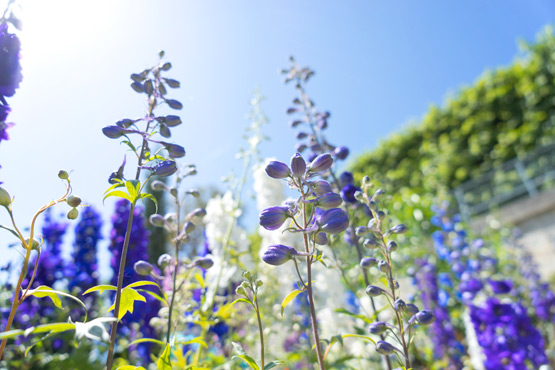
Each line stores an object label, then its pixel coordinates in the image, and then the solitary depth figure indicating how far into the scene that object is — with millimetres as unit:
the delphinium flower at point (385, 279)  300
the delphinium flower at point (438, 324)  682
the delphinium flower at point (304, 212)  268
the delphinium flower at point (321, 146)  443
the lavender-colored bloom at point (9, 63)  279
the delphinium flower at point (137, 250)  522
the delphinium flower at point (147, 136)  263
